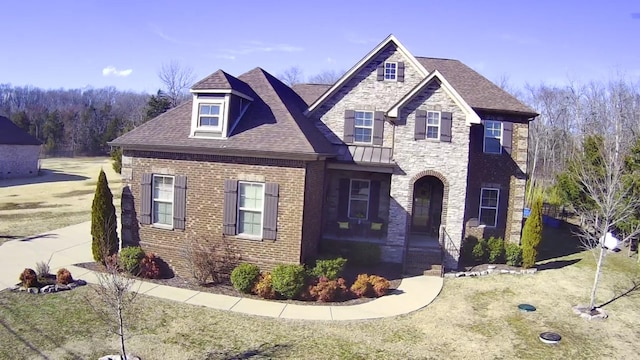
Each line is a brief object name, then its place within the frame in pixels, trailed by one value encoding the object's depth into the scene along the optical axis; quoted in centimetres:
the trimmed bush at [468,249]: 1806
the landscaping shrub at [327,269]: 1420
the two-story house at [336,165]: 1445
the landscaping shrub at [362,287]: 1399
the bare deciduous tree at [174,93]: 6150
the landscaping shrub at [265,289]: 1345
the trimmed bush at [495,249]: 1811
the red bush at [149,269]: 1463
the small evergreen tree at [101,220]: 1530
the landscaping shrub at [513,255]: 1797
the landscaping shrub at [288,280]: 1338
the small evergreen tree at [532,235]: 1766
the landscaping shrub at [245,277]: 1362
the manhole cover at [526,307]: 1350
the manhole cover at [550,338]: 1124
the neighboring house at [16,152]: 4350
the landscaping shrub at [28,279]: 1269
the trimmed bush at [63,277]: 1323
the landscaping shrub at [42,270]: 1335
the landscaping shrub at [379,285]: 1416
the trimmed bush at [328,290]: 1344
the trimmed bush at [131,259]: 1465
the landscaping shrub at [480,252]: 1795
